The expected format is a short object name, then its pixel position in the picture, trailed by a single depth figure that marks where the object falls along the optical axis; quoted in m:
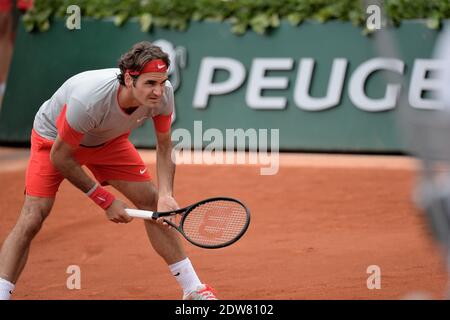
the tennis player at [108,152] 10.28
